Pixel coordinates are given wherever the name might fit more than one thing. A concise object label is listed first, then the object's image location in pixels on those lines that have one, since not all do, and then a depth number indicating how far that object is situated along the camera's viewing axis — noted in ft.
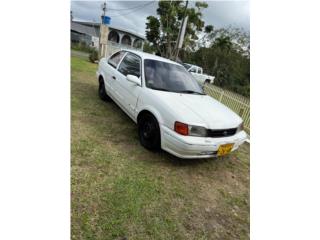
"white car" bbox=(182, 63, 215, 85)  51.95
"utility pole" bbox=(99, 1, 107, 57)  40.20
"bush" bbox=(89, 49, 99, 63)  41.65
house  94.84
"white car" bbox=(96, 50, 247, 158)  8.86
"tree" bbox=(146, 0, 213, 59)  64.13
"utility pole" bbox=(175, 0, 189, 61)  25.87
